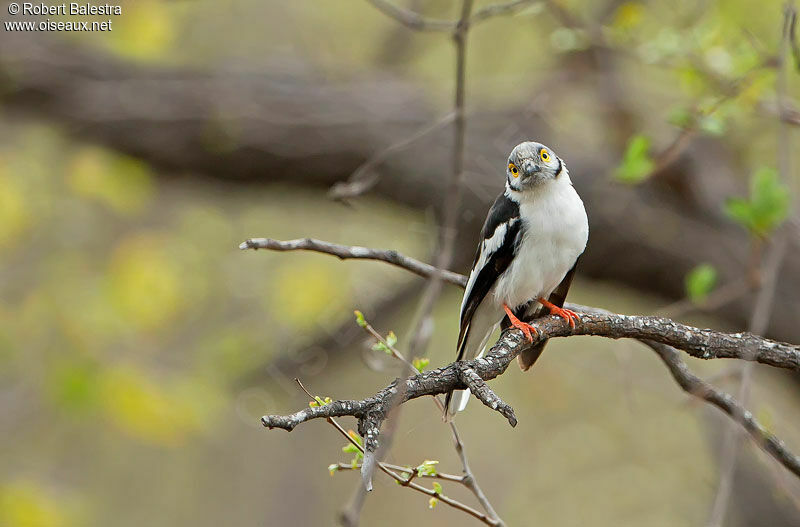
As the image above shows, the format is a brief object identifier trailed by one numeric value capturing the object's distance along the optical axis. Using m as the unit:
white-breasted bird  6.85
